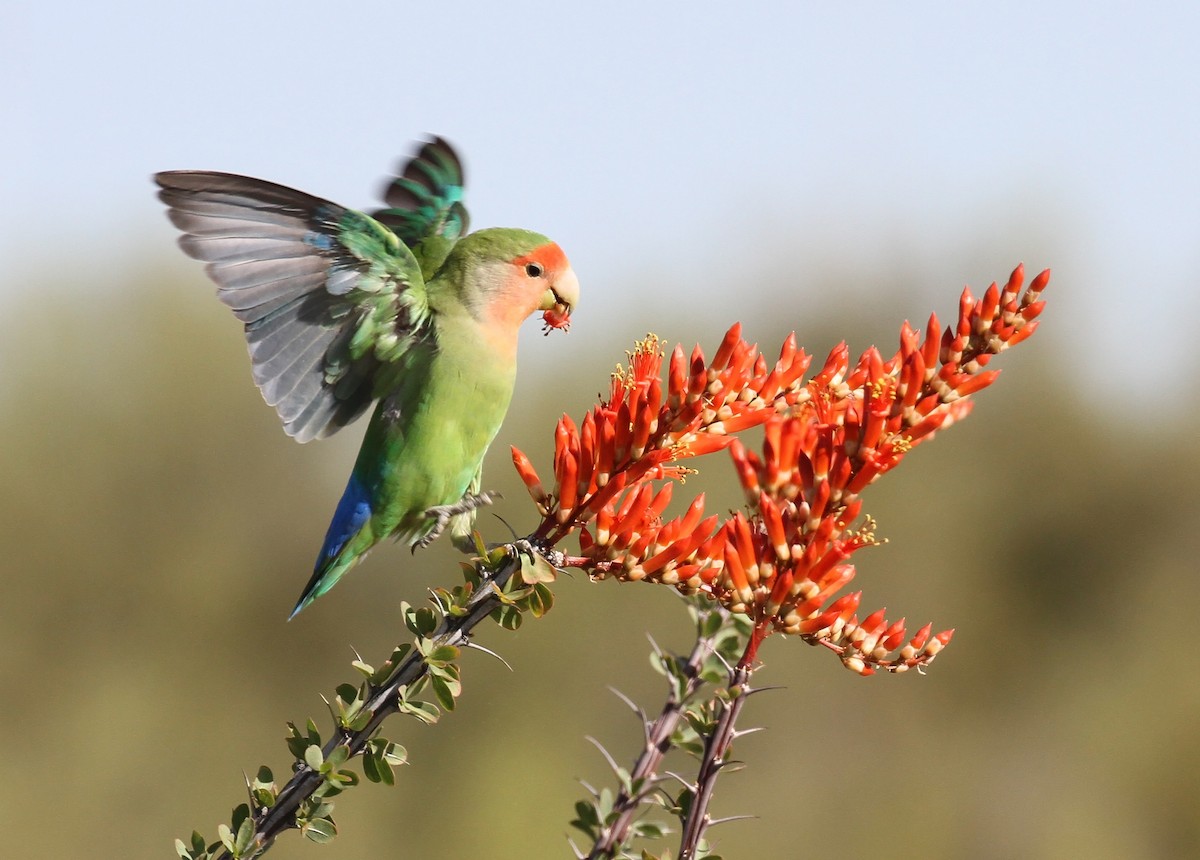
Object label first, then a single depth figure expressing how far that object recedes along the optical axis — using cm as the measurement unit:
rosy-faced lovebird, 1048
